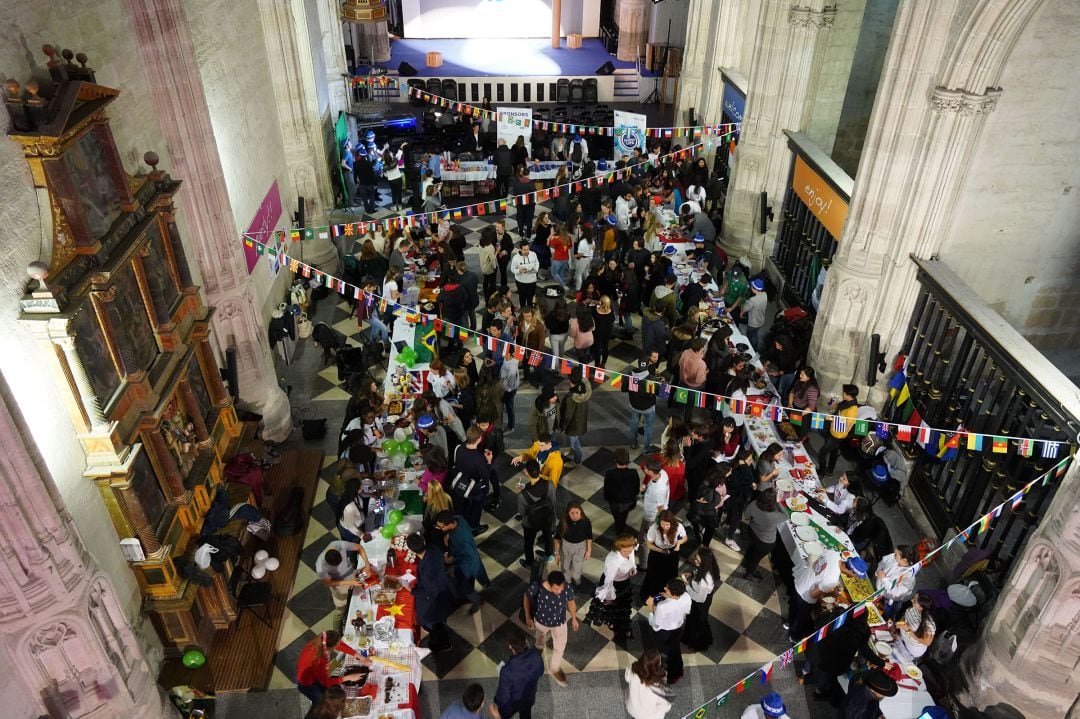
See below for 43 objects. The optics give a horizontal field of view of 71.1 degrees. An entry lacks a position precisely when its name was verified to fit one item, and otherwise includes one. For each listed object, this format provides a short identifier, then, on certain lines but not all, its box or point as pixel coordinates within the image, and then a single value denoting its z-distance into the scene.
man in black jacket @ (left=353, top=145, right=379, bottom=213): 15.59
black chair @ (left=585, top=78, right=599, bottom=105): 23.23
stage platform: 24.42
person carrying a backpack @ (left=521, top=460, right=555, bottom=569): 7.66
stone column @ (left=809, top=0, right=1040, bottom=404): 8.02
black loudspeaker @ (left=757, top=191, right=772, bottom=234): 13.57
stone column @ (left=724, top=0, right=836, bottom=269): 12.40
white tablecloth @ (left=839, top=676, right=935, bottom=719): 5.94
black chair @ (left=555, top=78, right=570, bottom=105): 23.36
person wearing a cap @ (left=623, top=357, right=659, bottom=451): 9.17
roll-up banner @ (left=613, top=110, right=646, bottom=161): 17.17
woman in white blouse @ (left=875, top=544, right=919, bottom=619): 6.52
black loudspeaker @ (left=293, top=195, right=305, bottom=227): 13.80
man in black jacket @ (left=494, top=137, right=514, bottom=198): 16.62
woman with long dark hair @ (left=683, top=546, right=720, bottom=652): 6.62
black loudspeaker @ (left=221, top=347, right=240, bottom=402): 8.65
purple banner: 10.75
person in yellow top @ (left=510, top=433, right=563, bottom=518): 7.76
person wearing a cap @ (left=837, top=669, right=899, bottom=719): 5.48
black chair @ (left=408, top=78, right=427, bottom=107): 22.83
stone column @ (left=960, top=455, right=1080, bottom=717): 5.78
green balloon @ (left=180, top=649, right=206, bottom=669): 6.80
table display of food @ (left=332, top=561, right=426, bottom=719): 6.03
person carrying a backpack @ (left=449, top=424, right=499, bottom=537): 7.75
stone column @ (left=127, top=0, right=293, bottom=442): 7.41
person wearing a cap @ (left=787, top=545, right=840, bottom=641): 6.78
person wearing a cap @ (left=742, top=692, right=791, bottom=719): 5.55
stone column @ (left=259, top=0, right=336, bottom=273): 12.66
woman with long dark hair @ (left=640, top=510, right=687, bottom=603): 6.99
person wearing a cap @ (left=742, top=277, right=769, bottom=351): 10.73
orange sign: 10.91
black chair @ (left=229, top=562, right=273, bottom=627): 7.45
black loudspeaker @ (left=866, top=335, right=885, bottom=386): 9.61
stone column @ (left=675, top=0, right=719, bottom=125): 18.03
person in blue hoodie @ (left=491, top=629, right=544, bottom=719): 5.73
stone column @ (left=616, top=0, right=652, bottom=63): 25.50
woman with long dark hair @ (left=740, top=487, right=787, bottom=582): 7.14
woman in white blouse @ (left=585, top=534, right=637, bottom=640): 6.84
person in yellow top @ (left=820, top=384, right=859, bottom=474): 8.51
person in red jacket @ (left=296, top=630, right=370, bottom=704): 5.85
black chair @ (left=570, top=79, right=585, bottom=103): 23.20
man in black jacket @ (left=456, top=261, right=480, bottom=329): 11.12
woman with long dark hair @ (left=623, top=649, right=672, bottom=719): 5.54
